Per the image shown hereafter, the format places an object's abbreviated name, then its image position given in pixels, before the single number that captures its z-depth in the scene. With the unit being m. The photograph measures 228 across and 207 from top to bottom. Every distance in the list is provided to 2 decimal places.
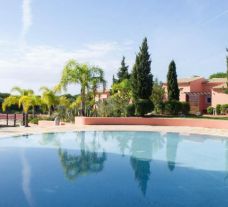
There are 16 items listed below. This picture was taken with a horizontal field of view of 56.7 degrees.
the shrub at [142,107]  22.02
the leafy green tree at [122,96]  22.86
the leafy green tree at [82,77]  23.97
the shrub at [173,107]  23.95
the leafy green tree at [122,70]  38.21
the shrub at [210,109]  25.28
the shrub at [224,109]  23.74
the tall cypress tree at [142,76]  22.66
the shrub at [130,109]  22.39
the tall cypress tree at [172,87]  25.21
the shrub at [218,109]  24.16
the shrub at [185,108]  24.51
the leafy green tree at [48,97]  27.89
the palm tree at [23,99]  28.20
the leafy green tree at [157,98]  24.54
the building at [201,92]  26.28
